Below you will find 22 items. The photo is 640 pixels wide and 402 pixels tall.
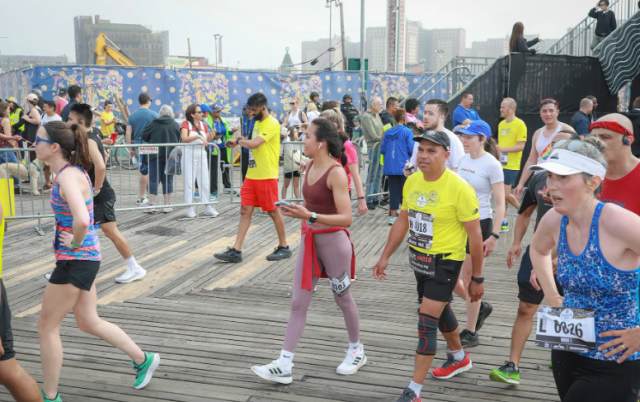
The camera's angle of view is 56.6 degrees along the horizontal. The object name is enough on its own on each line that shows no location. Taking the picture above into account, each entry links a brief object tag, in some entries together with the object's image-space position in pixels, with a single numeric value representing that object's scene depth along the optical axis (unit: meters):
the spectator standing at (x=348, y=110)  17.88
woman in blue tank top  2.51
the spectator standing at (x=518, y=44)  14.18
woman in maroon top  4.40
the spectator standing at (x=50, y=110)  12.36
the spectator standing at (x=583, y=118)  11.43
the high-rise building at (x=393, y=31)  41.89
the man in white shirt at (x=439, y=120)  6.55
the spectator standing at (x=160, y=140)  10.78
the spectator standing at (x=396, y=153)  9.62
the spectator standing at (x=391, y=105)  11.21
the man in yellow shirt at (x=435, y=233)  3.93
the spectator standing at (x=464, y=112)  11.39
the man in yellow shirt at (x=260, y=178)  7.77
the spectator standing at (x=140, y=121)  11.83
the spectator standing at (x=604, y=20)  16.00
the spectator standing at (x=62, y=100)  14.17
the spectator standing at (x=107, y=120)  17.52
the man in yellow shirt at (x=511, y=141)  10.02
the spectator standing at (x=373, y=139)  11.55
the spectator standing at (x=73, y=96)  11.30
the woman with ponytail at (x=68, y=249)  3.81
